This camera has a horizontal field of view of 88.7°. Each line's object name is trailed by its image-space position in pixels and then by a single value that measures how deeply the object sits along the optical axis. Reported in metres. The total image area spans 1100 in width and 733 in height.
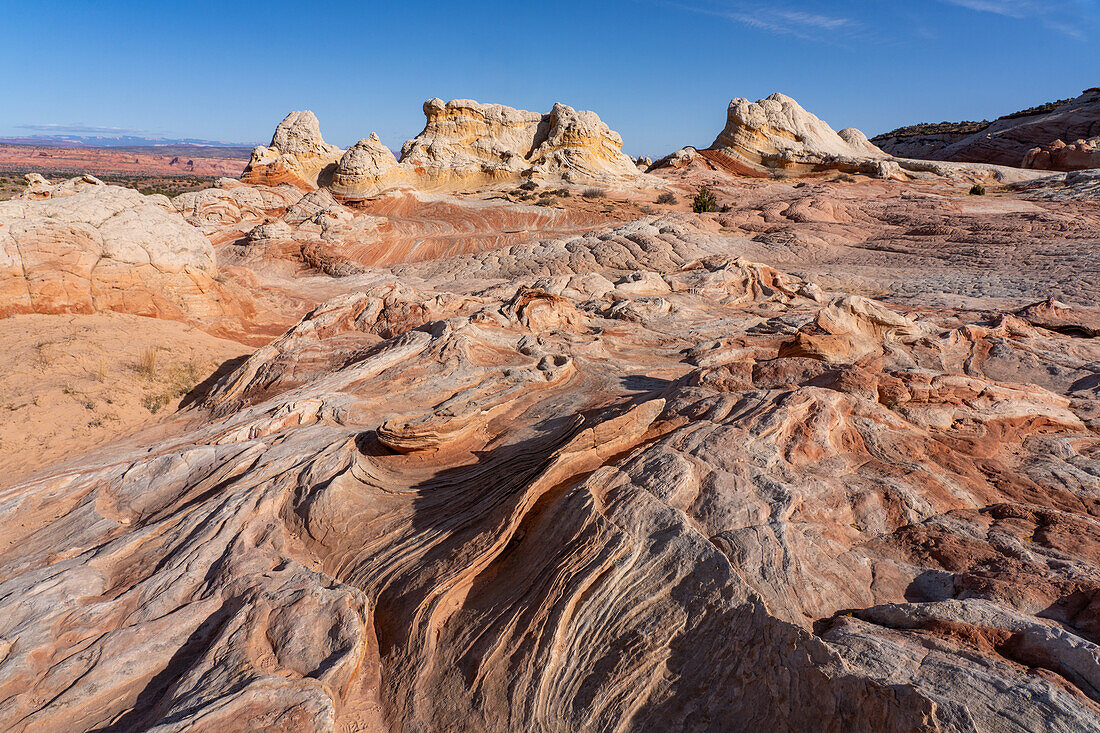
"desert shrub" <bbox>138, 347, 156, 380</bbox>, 9.27
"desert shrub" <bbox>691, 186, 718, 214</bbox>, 22.98
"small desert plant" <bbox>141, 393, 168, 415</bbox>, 8.73
